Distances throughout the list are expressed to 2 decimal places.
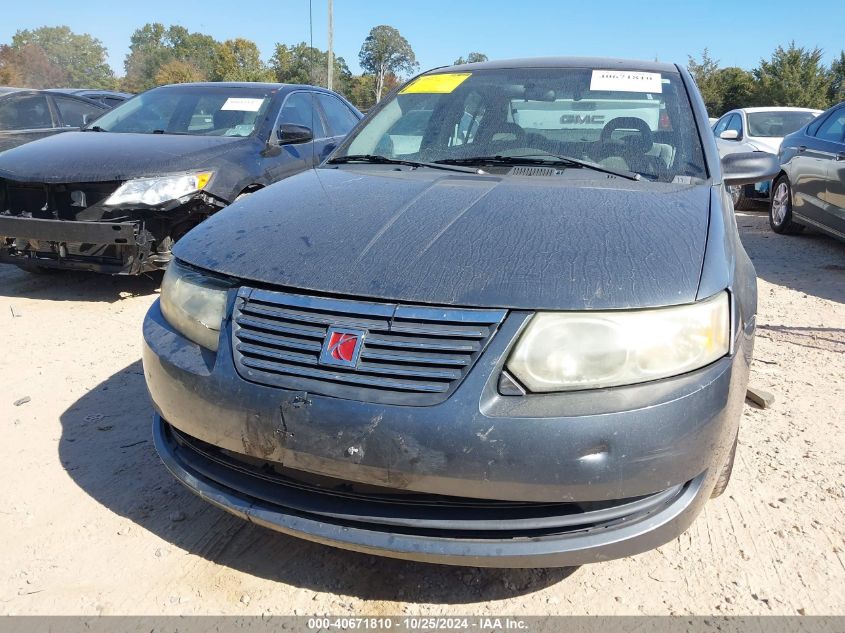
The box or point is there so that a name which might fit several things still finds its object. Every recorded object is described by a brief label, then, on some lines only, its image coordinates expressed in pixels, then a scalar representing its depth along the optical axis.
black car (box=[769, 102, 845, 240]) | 5.94
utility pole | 24.56
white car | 9.34
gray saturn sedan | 1.56
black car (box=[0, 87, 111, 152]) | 7.34
